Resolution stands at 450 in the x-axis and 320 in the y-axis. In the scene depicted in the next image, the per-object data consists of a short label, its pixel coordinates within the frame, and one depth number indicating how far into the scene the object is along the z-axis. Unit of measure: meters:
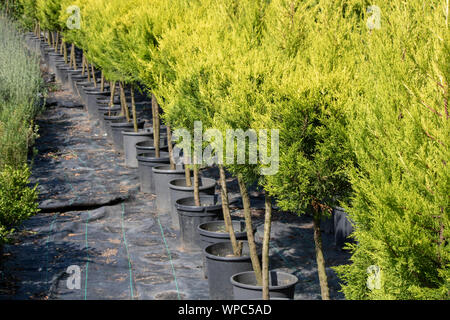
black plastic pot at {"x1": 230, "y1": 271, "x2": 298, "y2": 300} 4.97
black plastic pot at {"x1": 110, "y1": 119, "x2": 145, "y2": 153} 12.21
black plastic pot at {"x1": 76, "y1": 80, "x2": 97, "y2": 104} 16.03
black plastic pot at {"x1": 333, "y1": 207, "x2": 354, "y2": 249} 7.23
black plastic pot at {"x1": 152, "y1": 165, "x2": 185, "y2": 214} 8.86
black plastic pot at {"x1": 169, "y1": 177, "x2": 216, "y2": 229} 8.08
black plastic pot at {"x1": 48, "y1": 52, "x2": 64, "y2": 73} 22.30
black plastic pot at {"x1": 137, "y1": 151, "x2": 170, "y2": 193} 9.73
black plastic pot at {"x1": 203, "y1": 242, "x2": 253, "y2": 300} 5.66
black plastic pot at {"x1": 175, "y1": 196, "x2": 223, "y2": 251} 7.20
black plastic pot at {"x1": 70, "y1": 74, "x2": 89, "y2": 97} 17.67
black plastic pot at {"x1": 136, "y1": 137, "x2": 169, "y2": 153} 10.40
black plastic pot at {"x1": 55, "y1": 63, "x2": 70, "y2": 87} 19.80
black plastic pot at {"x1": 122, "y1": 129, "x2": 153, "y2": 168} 11.27
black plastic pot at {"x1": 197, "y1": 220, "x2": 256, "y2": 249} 6.28
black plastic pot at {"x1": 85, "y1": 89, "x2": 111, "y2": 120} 15.11
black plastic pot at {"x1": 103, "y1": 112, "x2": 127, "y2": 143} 13.03
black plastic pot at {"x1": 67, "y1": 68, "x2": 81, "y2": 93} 18.65
